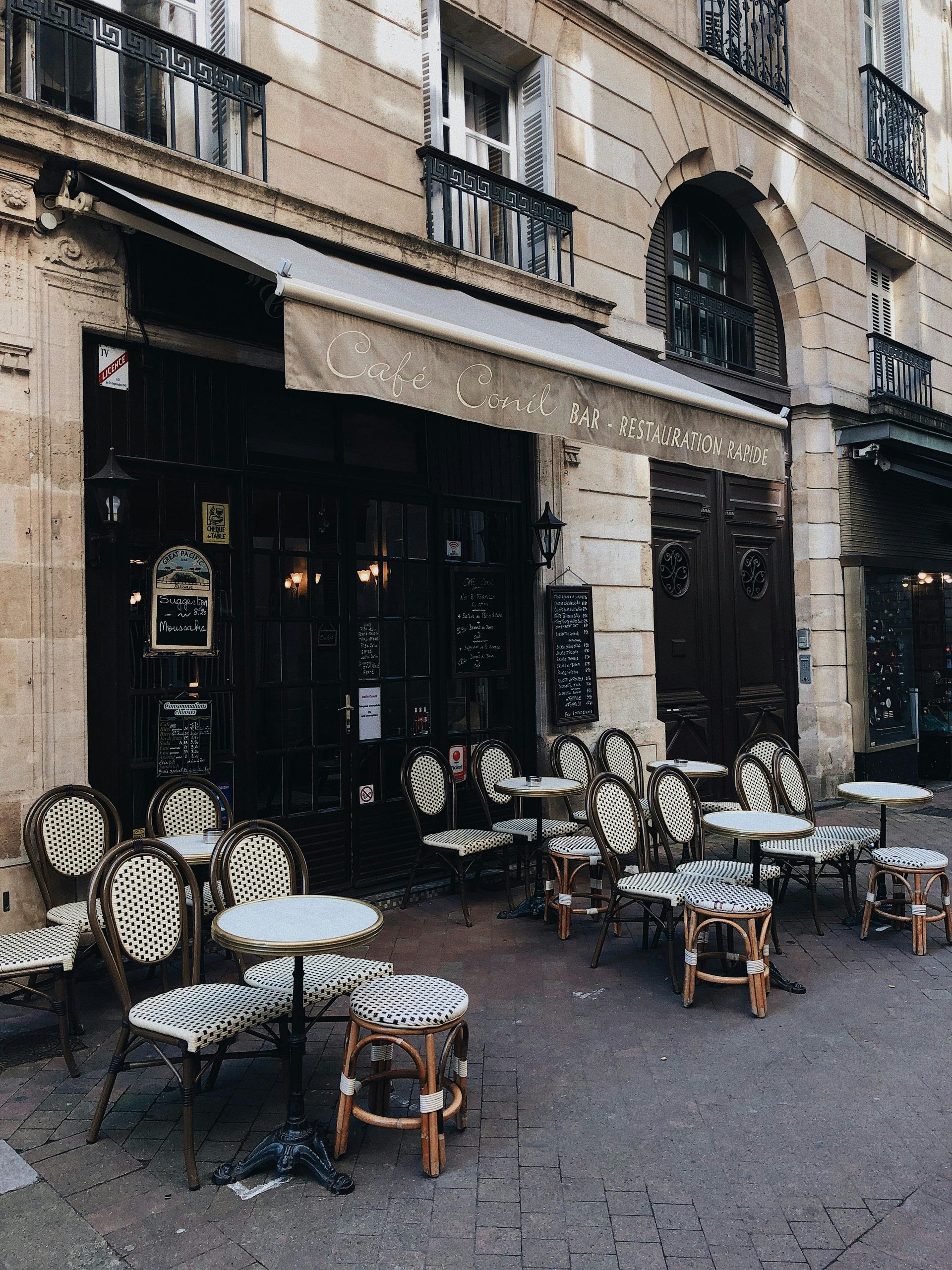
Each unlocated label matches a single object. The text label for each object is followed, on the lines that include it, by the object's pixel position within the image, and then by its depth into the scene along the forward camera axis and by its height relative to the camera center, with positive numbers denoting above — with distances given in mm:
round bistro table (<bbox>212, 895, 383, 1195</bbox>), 3264 -1017
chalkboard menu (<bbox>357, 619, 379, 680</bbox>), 6922 -1
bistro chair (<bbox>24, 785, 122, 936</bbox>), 5051 -967
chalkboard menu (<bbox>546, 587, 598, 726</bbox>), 8078 -84
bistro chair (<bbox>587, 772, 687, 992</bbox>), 5234 -1300
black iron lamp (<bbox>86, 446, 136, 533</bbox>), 5348 +909
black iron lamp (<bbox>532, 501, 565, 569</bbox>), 7934 +929
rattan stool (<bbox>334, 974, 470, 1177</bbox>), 3316 -1426
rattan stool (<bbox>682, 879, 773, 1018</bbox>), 4758 -1431
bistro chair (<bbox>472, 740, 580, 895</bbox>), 6816 -1106
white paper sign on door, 6914 -453
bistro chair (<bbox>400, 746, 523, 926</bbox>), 6578 -1253
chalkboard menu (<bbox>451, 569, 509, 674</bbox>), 7574 +198
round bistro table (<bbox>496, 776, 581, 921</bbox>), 6418 -974
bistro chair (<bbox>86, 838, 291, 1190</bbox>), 3363 -1293
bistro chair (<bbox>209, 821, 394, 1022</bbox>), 3828 -1036
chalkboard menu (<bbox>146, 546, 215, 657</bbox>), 5773 +298
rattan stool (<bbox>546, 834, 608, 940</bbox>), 6012 -1469
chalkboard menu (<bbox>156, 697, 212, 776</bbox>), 5812 -520
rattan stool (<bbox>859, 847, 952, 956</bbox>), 5785 -1492
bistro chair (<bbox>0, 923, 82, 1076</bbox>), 4094 -1314
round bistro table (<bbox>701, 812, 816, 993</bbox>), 5488 -1086
